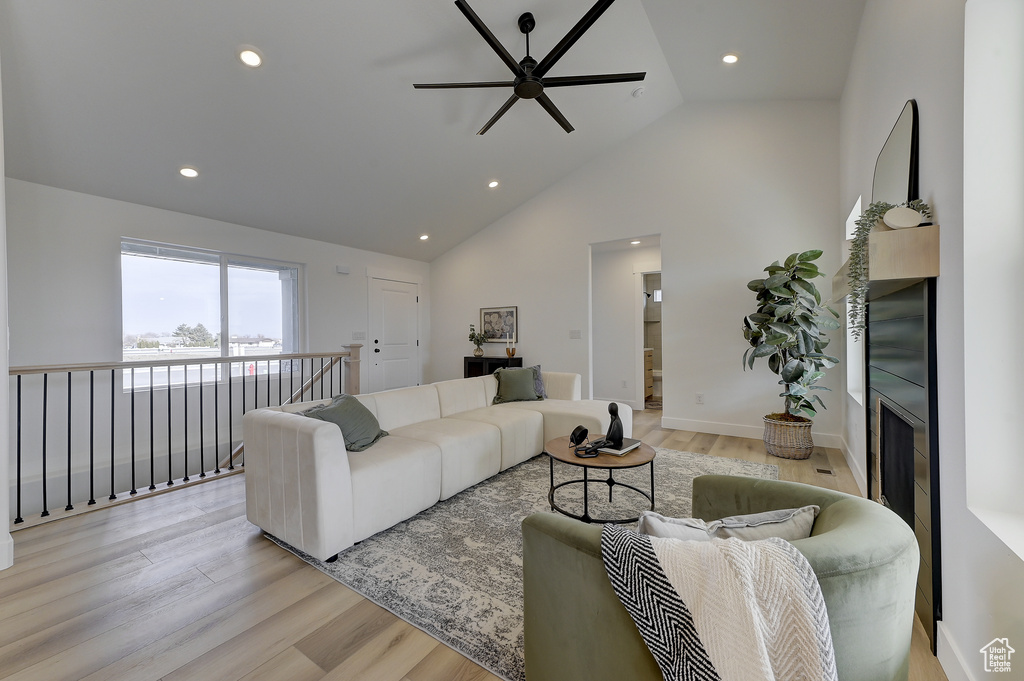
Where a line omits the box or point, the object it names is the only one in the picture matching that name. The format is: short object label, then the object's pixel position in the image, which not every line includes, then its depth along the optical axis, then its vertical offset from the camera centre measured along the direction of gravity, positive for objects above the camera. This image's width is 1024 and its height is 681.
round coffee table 2.36 -0.68
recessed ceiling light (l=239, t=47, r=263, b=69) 2.96 +2.02
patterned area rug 1.64 -1.10
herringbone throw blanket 0.74 -0.50
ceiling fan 2.39 +1.78
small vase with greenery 6.61 +0.02
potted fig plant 3.74 +0.00
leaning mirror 1.81 +0.83
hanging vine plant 1.70 +0.42
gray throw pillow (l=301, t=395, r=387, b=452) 2.52 -0.47
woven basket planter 3.85 -0.93
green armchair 0.82 -0.56
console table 6.30 -0.36
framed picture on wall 6.34 +0.25
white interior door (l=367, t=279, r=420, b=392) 6.45 +0.11
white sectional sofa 2.13 -0.73
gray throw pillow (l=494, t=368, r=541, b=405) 4.29 -0.46
